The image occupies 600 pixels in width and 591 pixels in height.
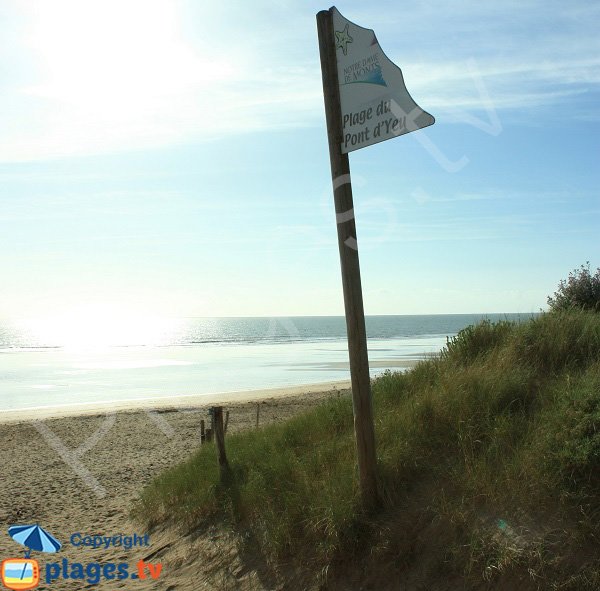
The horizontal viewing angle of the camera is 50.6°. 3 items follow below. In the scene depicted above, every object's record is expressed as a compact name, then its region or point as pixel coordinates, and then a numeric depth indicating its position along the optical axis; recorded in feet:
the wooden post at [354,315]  15.60
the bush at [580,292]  35.37
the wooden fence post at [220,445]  21.98
